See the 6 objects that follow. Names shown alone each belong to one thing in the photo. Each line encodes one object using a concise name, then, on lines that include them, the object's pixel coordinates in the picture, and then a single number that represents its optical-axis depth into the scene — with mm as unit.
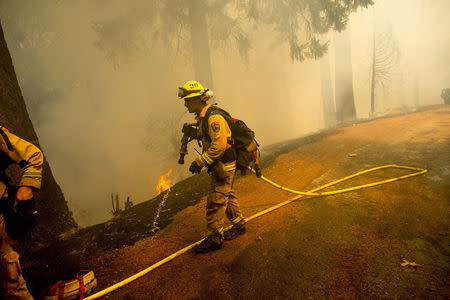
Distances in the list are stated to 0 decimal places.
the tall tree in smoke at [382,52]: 17977
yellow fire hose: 2536
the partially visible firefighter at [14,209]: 1984
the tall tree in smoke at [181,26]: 11875
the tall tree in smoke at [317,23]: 11797
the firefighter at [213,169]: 2949
